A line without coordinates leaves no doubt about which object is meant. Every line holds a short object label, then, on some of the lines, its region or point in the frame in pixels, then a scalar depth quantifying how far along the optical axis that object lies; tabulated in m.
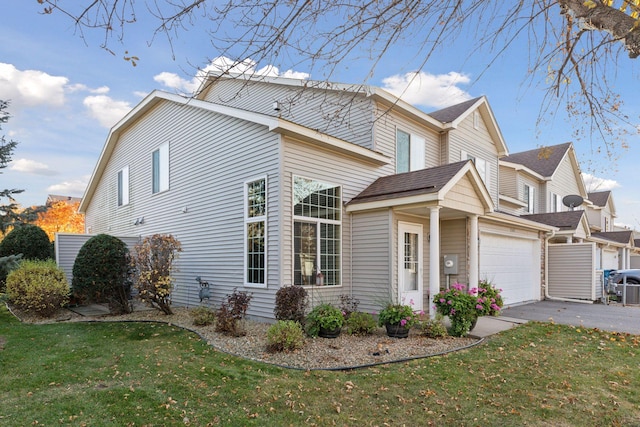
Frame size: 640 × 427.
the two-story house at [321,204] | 8.43
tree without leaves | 3.83
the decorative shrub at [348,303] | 8.73
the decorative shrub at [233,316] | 7.49
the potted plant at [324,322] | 7.22
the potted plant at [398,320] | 7.38
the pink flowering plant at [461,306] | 7.44
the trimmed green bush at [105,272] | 9.51
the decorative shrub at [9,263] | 10.72
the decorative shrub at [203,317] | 8.32
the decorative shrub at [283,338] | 6.27
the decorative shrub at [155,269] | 9.23
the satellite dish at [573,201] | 17.05
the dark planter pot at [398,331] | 7.41
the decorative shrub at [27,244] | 12.95
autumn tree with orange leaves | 27.27
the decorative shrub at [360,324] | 7.62
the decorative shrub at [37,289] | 9.41
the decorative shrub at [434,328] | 7.39
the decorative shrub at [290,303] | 7.42
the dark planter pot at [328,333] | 7.27
